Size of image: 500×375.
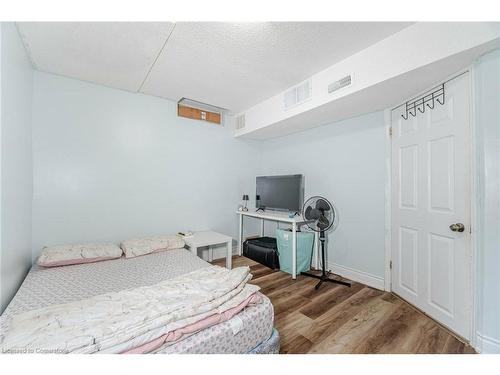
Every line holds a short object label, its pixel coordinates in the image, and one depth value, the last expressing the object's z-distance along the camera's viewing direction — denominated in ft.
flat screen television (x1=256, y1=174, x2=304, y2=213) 10.02
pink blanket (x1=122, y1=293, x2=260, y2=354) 3.06
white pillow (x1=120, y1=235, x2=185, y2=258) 7.31
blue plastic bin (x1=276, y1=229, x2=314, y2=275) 9.18
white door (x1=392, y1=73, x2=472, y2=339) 5.31
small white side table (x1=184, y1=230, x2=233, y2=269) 8.51
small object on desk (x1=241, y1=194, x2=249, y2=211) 11.95
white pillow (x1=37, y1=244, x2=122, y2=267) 6.14
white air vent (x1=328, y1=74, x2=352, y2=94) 6.42
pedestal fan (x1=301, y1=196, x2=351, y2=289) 8.33
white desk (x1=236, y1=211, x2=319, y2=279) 8.74
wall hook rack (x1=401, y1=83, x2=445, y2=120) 5.89
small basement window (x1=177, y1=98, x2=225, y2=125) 9.93
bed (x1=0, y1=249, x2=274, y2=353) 3.52
